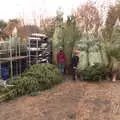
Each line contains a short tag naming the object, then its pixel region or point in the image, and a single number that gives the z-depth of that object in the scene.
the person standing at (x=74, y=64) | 11.01
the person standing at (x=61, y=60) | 11.59
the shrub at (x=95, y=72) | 10.53
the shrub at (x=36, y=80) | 8.35
